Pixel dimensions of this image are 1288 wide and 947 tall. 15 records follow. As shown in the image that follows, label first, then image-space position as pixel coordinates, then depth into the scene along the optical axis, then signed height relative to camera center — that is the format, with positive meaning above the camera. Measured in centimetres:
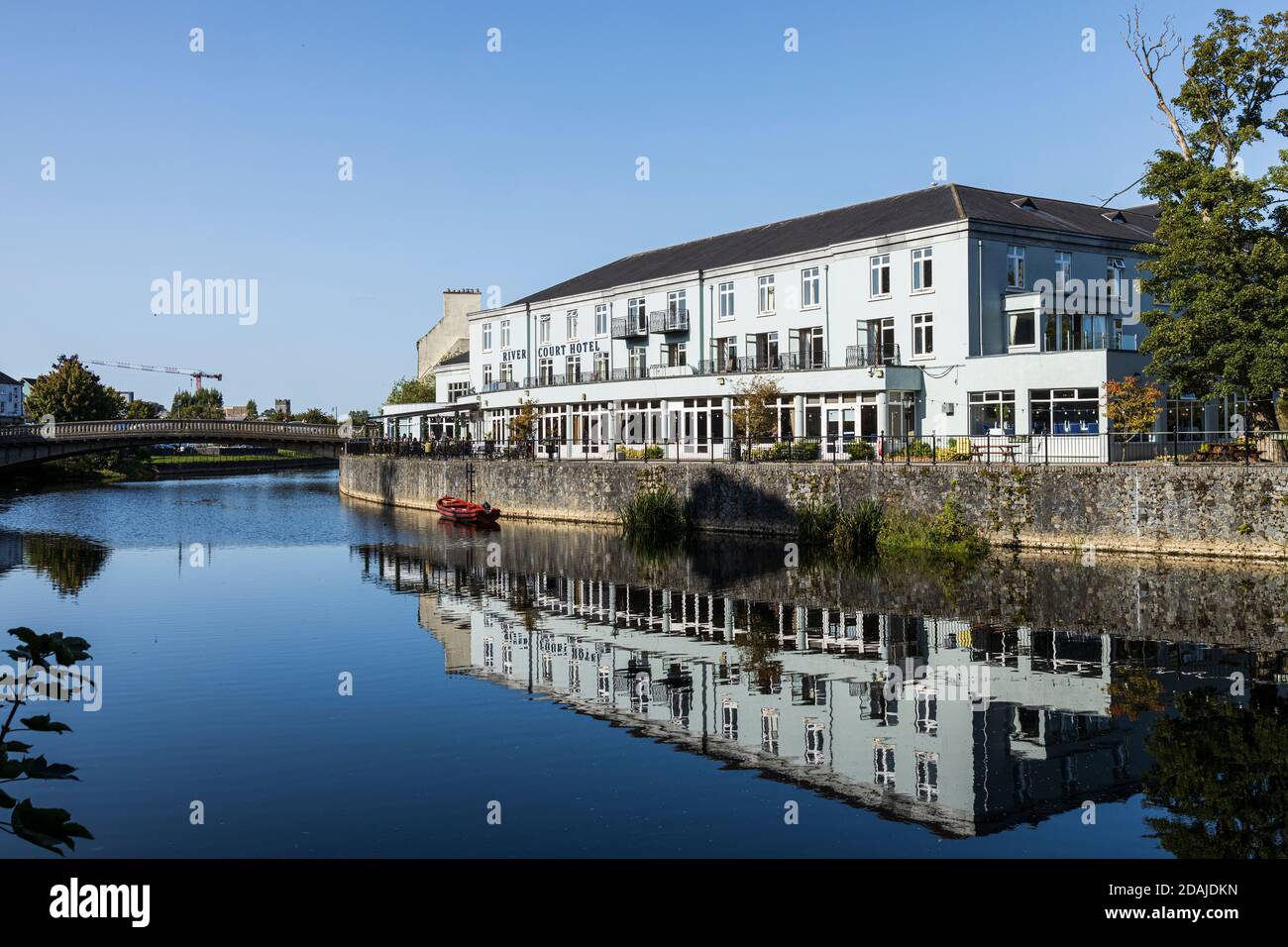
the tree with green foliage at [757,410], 4728 +168
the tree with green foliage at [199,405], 16450 +788
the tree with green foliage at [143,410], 13360 +568
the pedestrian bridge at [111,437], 7162 +133
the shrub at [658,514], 4394 -243
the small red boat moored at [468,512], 4978 -260
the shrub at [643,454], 5138 -11
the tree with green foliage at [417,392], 10412 +580
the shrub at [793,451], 4362 -5
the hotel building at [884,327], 4388 +527
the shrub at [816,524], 3741 -244
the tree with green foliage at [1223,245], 3334 +608
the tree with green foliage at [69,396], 10006 +543
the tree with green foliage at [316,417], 16050 +539
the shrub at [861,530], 3622 -257
